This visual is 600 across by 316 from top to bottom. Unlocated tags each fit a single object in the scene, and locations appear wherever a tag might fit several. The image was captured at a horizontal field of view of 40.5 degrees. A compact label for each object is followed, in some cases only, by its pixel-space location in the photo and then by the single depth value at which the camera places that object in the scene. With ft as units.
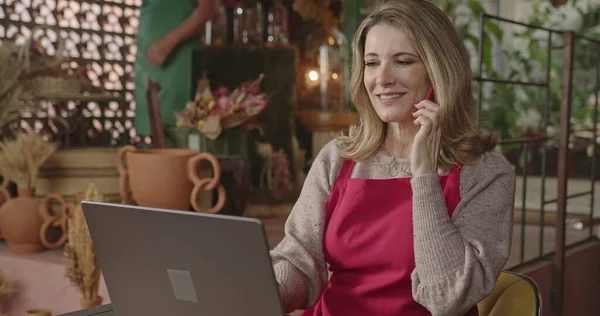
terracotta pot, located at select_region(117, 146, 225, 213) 9.17
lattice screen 11.43
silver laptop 3.41
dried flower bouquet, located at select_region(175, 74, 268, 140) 10.81
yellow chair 4.99
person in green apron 11.66
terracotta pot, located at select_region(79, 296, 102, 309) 8.17
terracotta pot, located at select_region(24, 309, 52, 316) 7.09
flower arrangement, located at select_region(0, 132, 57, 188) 9.39
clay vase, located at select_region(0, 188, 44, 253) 9.45
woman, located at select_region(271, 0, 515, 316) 4.65
